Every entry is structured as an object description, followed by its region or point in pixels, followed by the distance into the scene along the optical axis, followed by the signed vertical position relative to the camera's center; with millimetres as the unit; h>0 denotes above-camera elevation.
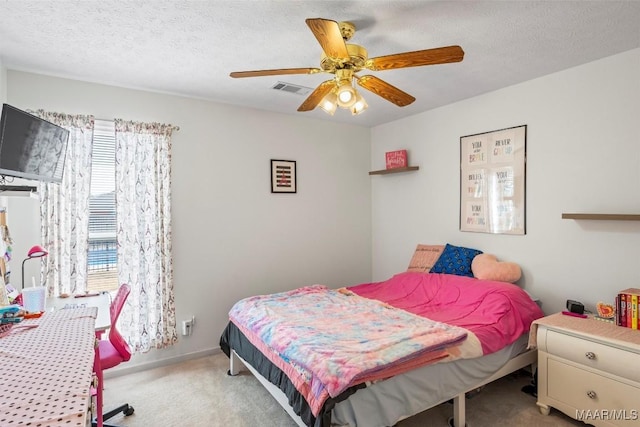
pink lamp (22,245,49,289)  2309 -284
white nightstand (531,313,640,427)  2066 -1013
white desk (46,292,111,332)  1999 -656
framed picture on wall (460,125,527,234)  3150 +295
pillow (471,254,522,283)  3078 -525
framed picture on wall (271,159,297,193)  3947 +401
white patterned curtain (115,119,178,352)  3109 -188
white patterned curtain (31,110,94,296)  2781 -24
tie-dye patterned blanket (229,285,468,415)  1856 -815
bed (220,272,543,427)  1869 -839
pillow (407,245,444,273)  3729 -502
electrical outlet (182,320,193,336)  3387 -1134
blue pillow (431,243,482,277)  3408 -495
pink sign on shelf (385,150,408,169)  4117 +632
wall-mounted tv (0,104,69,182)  1833 +384
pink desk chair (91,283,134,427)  2184 -924
